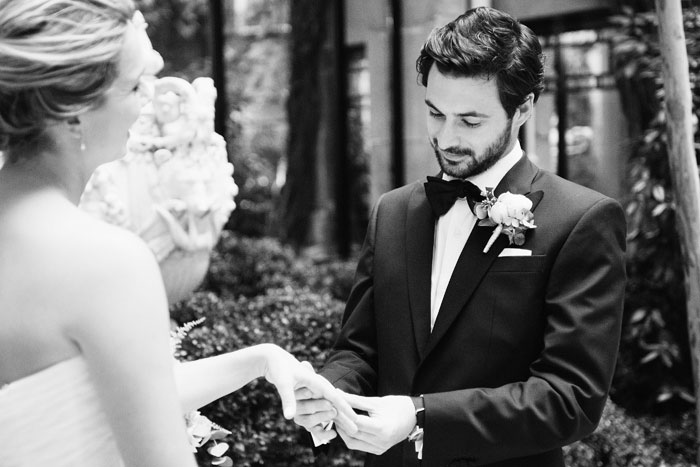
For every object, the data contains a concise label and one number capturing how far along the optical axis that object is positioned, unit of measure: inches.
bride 54.7
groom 90.8
